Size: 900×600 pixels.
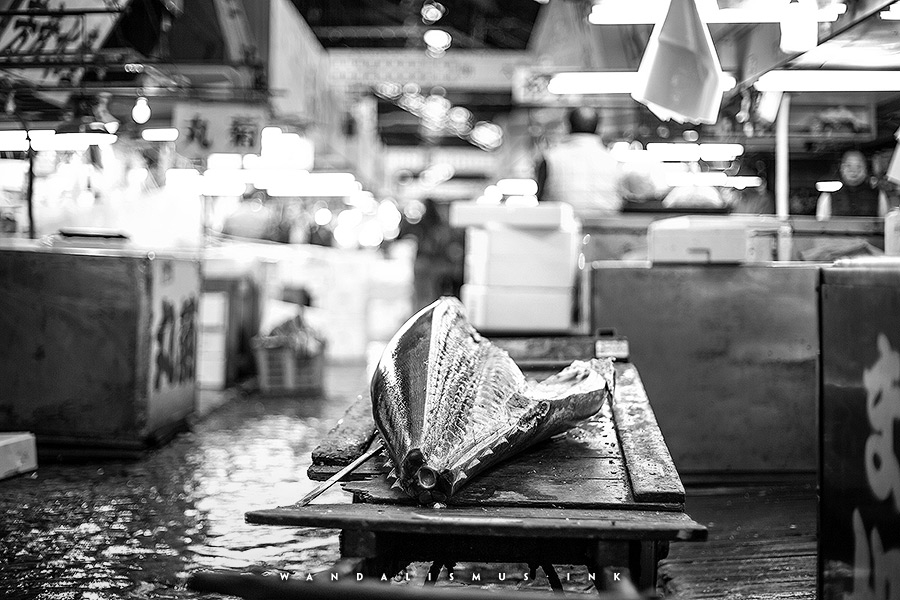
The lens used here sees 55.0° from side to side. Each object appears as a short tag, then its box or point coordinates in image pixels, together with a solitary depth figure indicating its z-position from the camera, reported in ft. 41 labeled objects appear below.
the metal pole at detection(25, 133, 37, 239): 20.92
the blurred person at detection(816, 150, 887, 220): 30.71
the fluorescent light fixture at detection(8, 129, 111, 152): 22.56
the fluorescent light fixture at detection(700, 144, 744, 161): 32.14
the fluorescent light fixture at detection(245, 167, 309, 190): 37.37
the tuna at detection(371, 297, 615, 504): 7.73
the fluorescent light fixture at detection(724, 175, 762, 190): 38.40
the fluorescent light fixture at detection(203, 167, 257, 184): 38.01
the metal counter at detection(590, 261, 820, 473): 19.19
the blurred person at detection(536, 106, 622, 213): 24.77
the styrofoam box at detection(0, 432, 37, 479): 19.04
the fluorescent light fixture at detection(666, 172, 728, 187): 38.34
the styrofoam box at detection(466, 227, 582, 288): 19.04
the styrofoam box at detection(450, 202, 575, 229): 18.71
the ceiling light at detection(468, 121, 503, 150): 85.10
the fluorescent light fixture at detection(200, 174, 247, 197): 41.65
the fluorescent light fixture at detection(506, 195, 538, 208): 25.83
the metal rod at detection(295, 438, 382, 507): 7.95
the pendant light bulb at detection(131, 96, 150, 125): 28.61
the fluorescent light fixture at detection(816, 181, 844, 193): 32.33
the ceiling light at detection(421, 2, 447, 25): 52.95
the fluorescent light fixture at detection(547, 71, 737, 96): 25.17
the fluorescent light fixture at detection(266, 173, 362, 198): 45.27
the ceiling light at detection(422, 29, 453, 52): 49.98
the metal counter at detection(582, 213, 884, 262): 23.63
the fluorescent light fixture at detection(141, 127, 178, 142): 30.58
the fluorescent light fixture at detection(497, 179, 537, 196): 52.09
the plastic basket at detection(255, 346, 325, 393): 33.60
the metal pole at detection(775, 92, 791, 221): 25.52
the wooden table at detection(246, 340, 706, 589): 6.81
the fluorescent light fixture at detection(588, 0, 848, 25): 17.29
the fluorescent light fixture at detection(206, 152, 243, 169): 33.71
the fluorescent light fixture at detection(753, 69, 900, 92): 21.15
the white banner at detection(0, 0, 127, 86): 22.11
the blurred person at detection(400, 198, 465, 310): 39.50
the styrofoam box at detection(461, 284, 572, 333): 19.15
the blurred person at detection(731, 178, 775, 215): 37.50
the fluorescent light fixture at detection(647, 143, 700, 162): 32.22
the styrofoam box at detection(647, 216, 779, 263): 19.01
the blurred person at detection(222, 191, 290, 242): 52.29
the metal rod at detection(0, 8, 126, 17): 21.07
